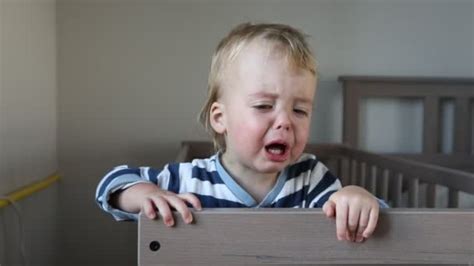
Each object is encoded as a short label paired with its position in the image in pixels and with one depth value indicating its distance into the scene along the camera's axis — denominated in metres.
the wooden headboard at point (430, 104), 2.19
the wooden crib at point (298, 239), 0.73
